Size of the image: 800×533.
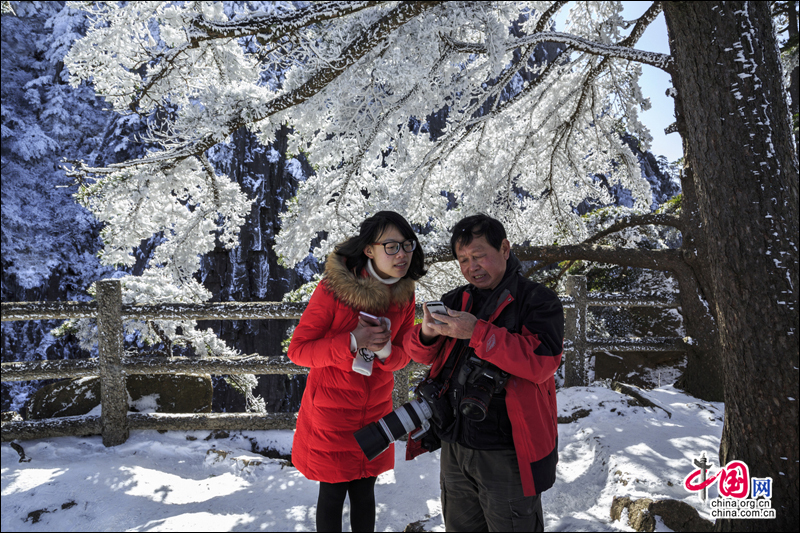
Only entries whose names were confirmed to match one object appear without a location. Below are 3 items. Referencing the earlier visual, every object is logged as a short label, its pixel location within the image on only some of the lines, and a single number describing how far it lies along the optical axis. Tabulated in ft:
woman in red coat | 5.90
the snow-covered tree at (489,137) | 6.47
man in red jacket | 4.70
